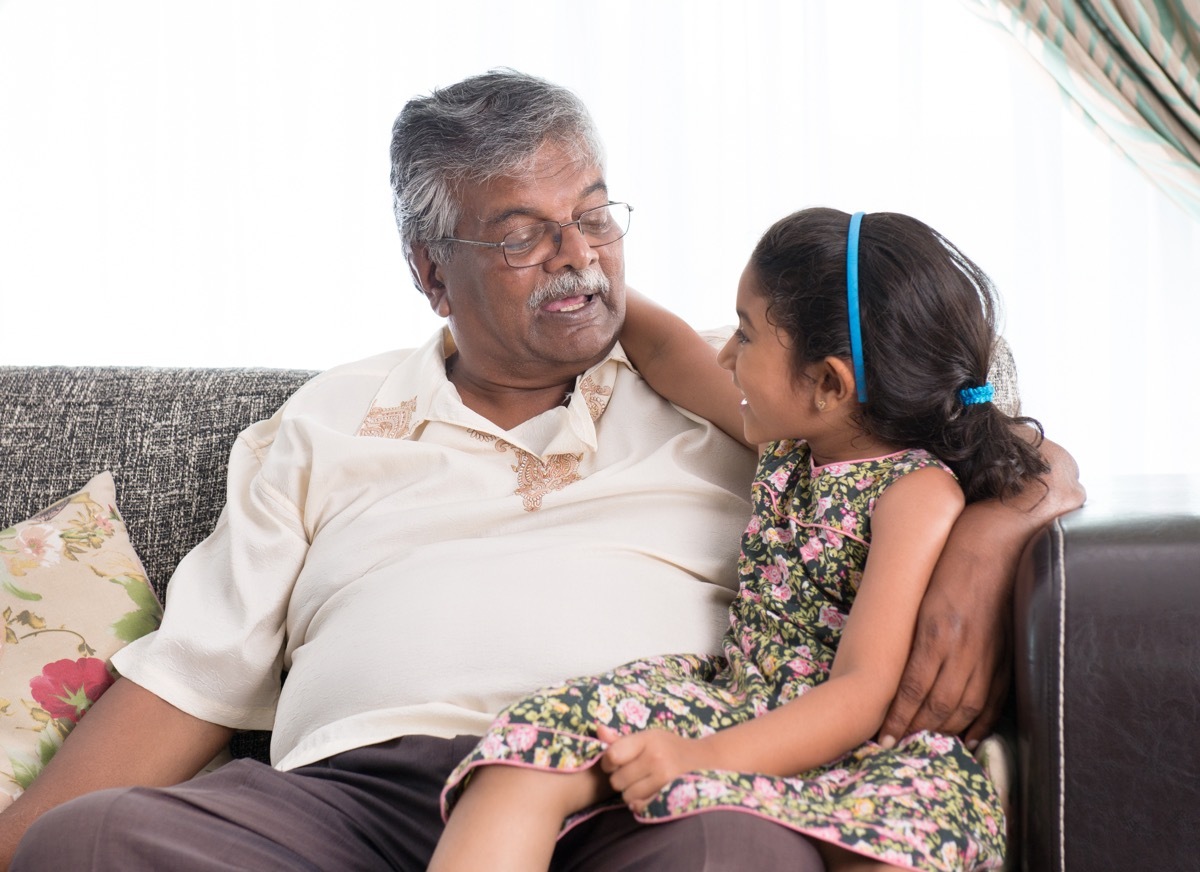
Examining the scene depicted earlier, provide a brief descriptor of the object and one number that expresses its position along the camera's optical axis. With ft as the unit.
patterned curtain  8.20
